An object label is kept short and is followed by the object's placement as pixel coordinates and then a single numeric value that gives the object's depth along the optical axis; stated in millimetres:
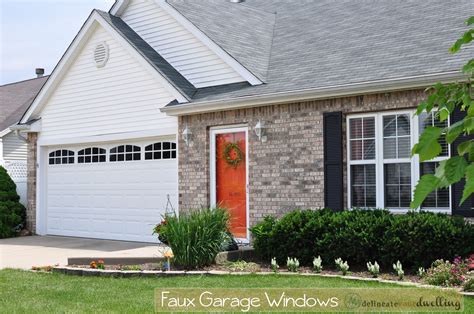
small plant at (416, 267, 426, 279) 8914
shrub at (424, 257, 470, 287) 8109
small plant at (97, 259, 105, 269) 10417
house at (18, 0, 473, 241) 11531
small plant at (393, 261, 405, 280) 8875
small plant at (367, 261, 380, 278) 9039
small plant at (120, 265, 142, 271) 10302
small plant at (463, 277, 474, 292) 7594
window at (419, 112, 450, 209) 10641
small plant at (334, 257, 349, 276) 9281
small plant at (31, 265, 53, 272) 10797
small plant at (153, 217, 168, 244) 10652
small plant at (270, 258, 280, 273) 9909
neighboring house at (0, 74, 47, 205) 23300
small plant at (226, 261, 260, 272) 9922
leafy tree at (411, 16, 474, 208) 1862
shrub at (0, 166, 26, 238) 17766
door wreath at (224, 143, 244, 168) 13617
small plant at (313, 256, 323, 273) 9641
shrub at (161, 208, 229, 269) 10180
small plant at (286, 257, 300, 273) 9797
